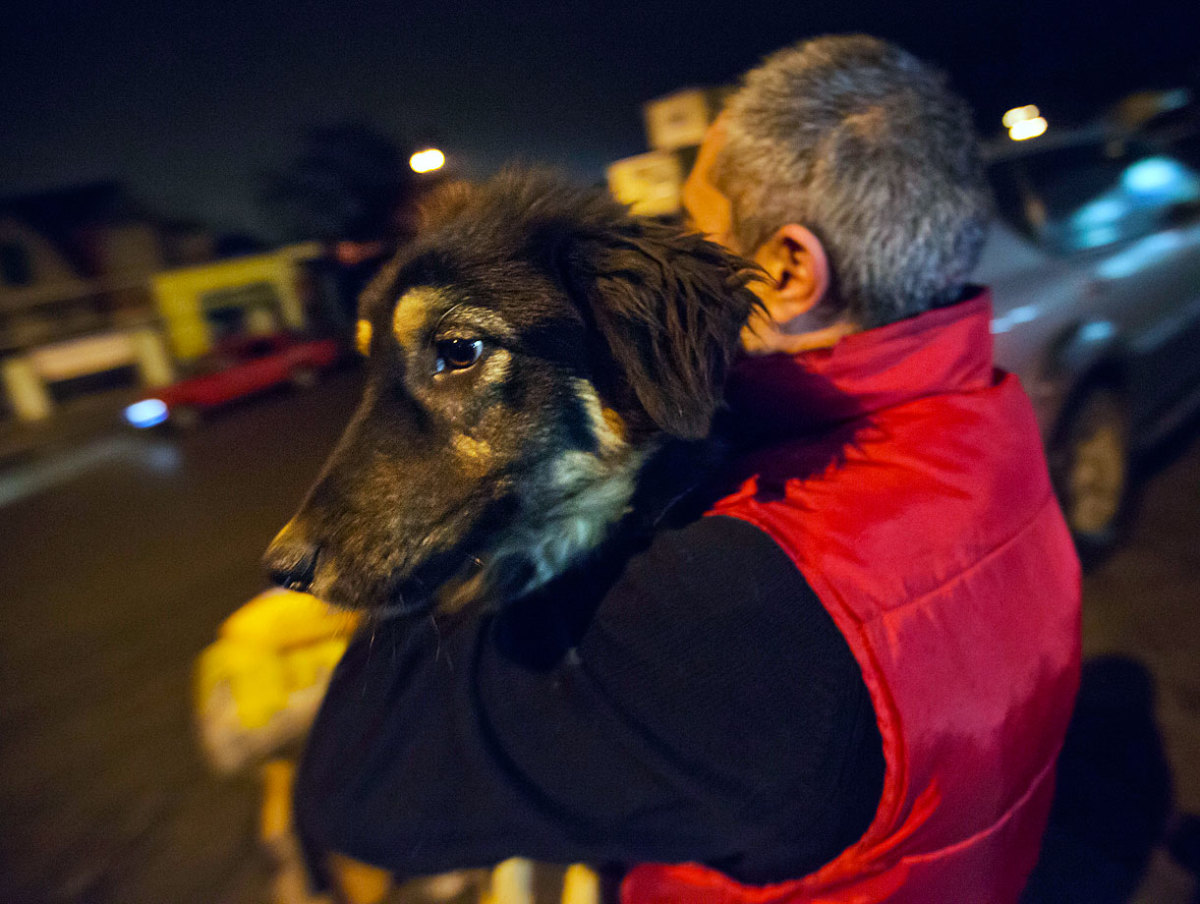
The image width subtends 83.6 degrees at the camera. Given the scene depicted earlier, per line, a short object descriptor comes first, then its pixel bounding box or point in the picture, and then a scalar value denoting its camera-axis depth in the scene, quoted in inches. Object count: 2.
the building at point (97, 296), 1024.9
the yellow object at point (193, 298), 965.8
